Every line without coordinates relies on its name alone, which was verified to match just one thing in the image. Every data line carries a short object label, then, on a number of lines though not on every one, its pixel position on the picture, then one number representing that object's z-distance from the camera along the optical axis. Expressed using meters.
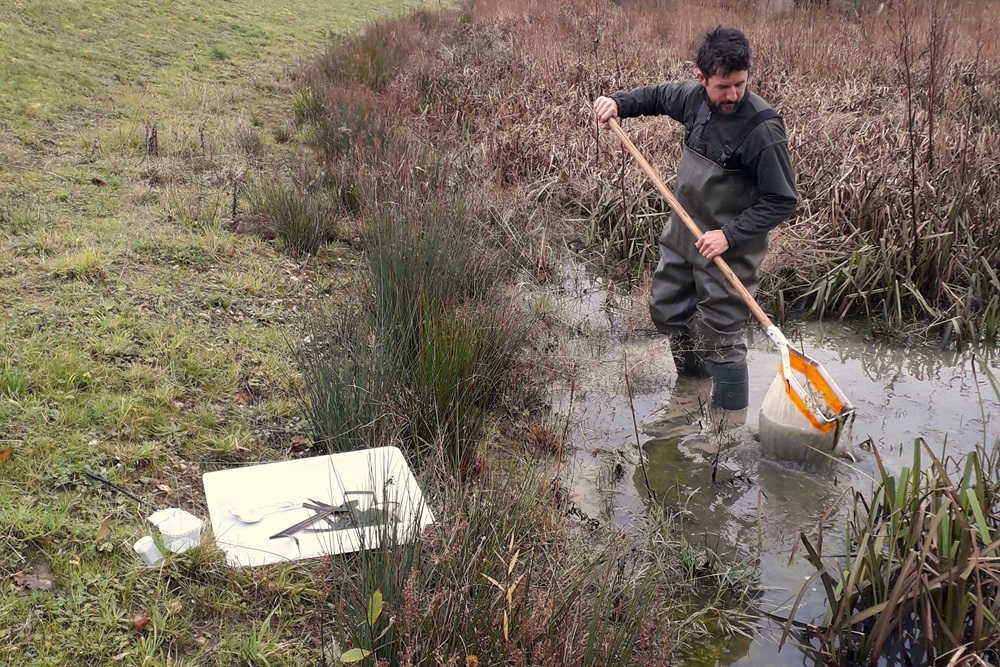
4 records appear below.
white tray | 2.86
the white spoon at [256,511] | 3.03
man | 3.79
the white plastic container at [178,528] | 2.85
